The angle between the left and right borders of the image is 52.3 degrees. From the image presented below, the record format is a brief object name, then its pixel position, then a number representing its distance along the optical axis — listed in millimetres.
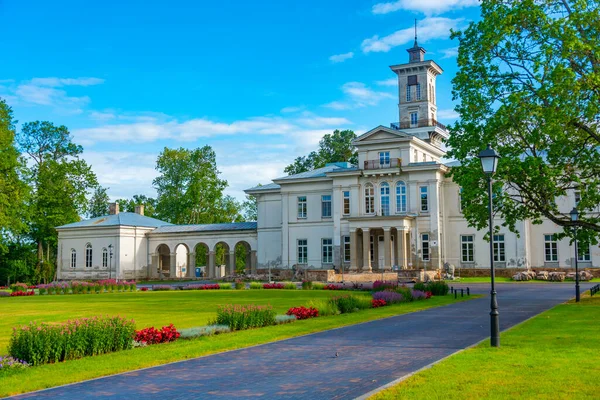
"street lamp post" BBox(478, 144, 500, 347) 12797
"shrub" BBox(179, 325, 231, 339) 15327
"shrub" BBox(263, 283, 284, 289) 39125
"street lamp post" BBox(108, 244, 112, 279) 59344
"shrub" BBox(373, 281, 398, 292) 29175
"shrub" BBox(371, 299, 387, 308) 23883
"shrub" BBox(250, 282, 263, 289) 39609
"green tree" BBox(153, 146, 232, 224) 77438
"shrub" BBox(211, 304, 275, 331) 17125
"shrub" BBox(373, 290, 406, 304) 24914
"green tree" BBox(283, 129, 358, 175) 79625
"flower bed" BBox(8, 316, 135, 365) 11922
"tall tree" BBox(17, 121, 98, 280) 66125
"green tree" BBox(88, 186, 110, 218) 86500
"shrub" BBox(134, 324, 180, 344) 14415
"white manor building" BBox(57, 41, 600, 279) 50406
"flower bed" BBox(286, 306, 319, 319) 19734
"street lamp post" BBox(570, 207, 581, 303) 24402
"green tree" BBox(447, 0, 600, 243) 21438
